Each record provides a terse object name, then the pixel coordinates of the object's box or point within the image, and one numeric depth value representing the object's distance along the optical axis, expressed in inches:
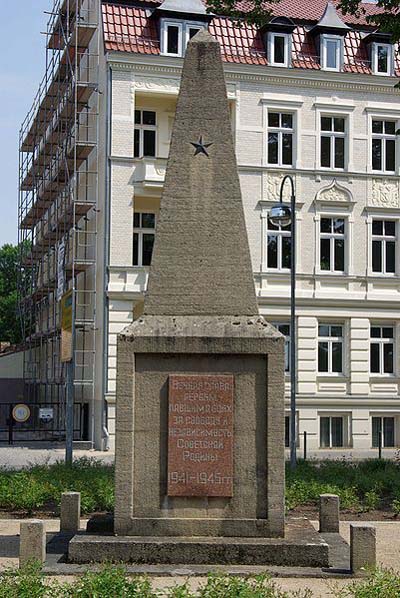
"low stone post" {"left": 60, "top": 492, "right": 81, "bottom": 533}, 515.2
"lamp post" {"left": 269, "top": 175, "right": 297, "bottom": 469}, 928.9
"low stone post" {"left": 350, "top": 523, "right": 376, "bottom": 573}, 416.2
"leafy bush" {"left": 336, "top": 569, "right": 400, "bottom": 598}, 307.6
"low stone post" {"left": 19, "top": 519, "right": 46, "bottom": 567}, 415.8
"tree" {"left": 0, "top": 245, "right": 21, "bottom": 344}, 3213.6
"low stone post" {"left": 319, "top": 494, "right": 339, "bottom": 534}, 518.6
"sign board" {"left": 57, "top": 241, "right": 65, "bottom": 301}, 908.2
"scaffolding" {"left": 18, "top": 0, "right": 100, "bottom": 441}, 1380.4
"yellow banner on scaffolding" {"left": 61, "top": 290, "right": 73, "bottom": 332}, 760.0
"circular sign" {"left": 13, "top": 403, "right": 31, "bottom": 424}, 1342.3
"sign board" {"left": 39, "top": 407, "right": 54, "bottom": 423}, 1349.7
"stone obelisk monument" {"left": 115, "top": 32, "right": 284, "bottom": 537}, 442.3
